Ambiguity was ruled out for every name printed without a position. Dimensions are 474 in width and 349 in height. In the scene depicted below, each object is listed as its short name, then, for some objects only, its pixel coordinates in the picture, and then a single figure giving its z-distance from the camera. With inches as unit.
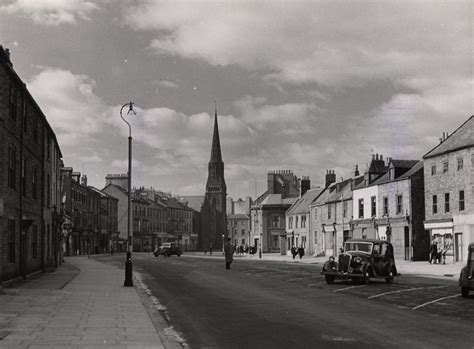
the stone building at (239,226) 6033.5
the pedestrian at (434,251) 1707.1
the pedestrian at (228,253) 1456.7
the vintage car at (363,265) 971.9
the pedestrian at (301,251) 2363.4
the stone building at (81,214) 2866.6
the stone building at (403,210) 1953.7
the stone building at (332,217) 2432.7
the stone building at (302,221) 2908.5
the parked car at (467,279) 742.5
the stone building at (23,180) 858.1
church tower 5999.0
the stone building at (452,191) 1660.9
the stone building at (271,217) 3796.8
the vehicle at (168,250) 2834.6
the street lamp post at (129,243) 917.8
